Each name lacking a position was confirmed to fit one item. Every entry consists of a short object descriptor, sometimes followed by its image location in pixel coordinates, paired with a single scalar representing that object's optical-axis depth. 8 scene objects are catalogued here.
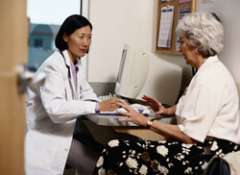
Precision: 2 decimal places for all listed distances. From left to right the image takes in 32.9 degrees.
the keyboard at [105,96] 2.84
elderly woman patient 2.01
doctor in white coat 2.22
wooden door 1.00
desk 2.26
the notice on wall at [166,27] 2.99
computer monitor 2.66
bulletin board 2.84
